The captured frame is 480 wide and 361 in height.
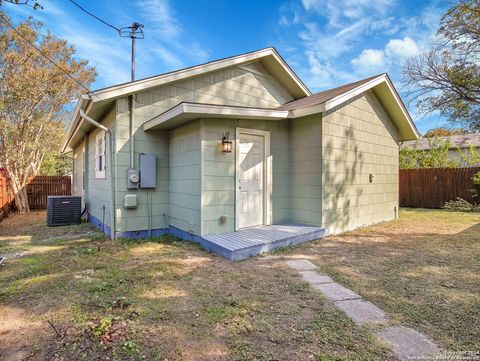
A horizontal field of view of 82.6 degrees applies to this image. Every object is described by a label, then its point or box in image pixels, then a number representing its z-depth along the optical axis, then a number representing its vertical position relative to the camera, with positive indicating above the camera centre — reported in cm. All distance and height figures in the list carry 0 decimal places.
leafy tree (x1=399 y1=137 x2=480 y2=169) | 1371 +112
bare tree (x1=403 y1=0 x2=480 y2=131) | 901 +418
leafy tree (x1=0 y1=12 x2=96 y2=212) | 913 +314
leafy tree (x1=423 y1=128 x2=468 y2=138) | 1145 +332
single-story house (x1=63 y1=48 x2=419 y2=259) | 520 +50
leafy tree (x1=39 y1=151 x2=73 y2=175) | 1720 +118
